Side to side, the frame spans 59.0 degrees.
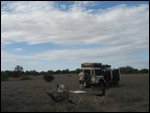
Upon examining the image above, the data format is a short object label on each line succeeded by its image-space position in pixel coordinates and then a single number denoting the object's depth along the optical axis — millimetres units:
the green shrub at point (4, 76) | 21957
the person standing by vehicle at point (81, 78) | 10849
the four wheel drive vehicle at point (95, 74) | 10818
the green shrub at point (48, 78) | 17273
